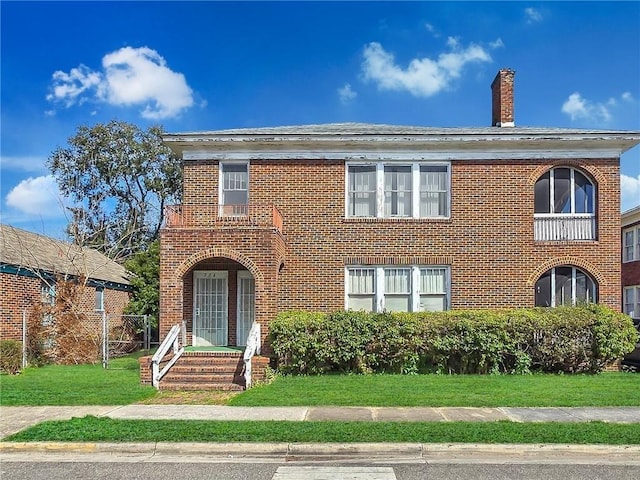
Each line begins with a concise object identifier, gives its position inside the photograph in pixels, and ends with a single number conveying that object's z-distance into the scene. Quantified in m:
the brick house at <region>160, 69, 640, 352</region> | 16.14
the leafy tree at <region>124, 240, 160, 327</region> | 25.98
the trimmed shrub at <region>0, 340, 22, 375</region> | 15.31
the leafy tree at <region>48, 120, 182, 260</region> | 40.69
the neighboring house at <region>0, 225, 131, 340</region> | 17.33
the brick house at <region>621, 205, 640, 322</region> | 26.89
